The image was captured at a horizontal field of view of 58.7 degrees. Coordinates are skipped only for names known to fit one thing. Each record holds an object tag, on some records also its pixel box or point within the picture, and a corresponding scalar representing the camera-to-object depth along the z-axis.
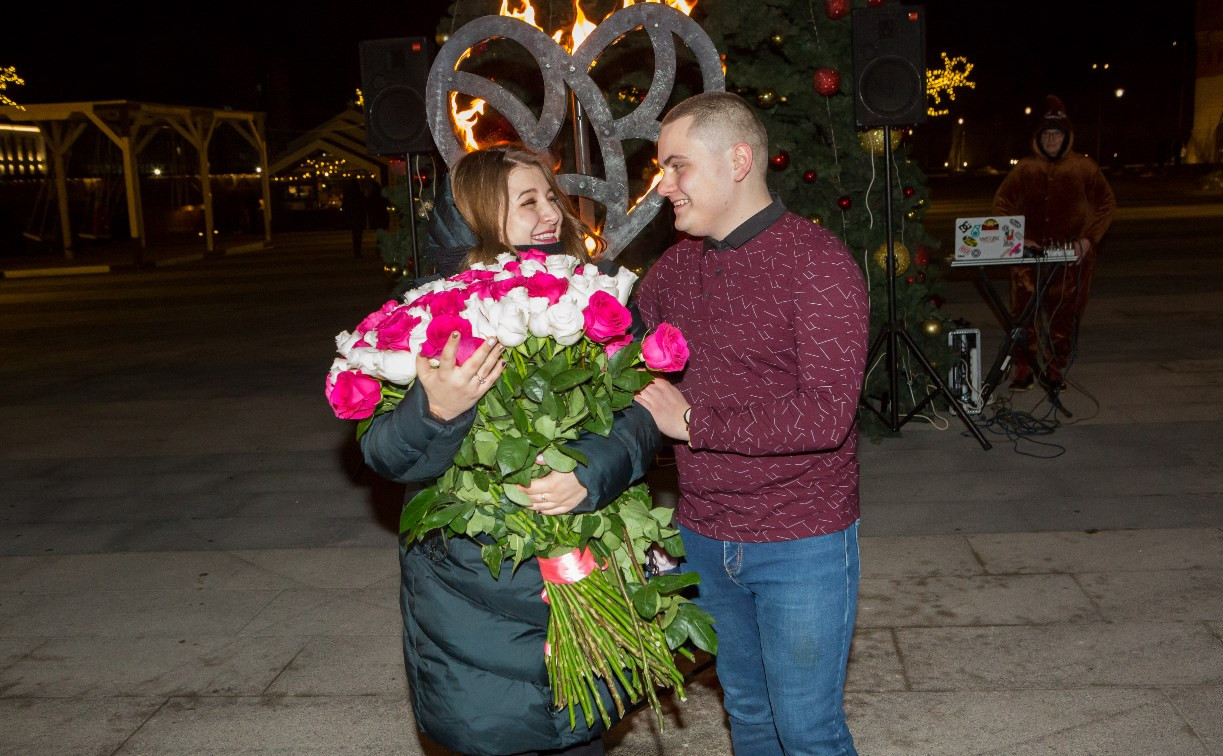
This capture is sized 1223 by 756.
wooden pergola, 21.58
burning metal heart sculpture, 4.01
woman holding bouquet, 2.07
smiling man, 2.19
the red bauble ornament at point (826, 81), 6.68
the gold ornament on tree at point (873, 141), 6.89
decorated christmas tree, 6.78
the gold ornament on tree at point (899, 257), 6.79
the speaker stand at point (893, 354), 6.41
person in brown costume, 7.48
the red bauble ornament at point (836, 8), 6.73
